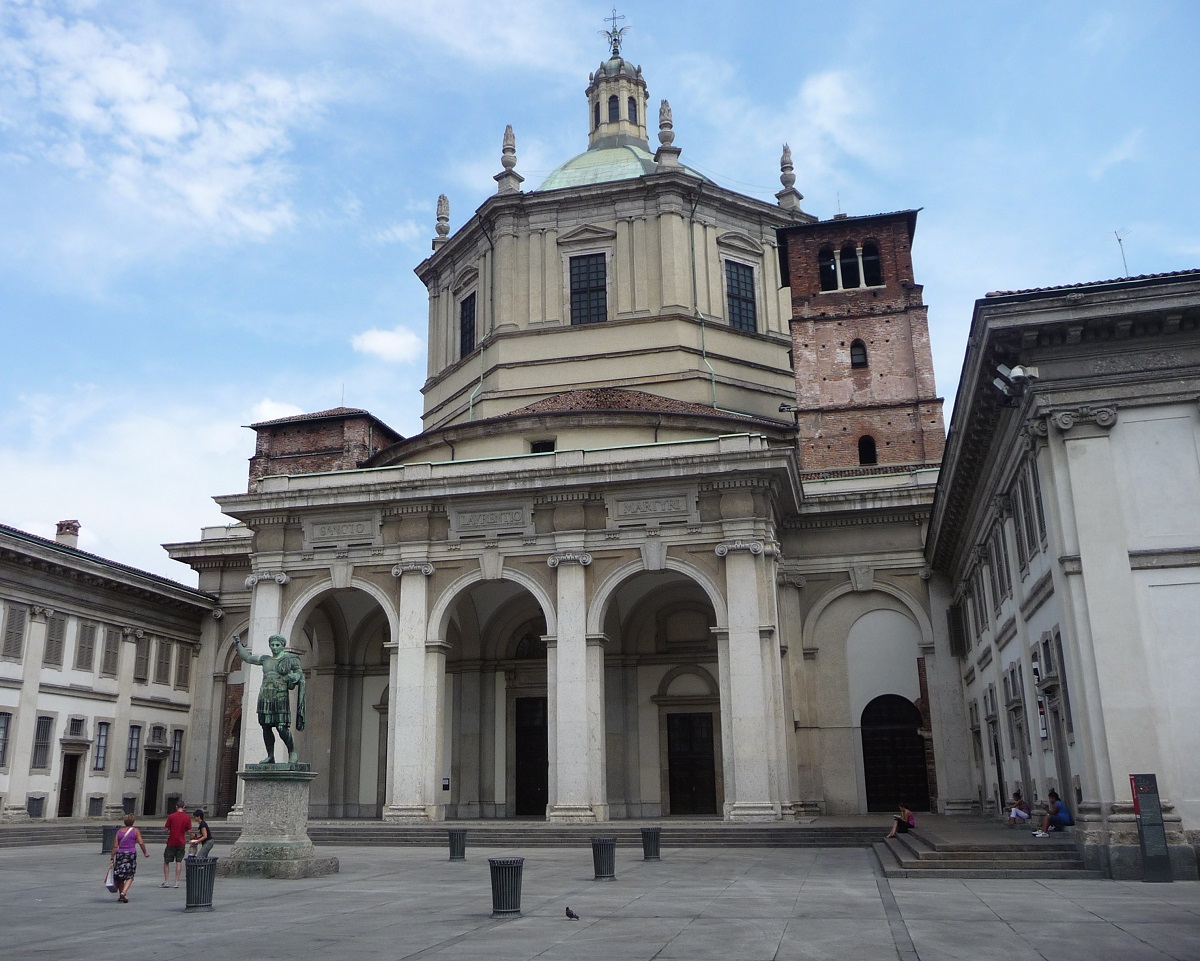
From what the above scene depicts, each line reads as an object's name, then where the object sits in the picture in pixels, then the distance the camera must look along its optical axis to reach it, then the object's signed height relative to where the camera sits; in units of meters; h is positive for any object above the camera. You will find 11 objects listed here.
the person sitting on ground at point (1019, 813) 20.73 -0.66
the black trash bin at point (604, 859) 16.75 -1.05
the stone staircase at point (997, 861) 15.55 -1.17
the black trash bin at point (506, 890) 12.55 -1.09
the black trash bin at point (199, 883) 13.32 -0.99
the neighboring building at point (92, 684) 31.22 +3.52
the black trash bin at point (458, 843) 21.61 -0.97
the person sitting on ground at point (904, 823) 21.27 -0.80
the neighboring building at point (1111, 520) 15.13 +3.59
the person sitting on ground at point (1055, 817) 17.67 -0.64
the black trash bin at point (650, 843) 20.20 -1.01
